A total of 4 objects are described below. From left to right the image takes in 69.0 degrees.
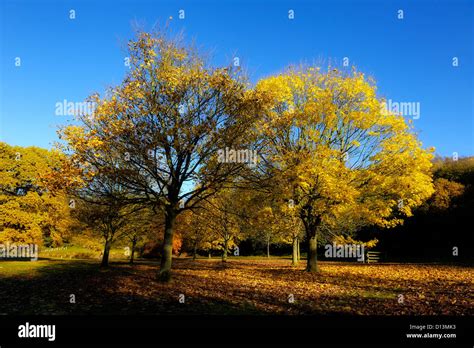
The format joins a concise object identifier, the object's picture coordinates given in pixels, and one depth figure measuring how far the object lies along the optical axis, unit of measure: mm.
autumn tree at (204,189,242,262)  21359
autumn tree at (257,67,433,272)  20750
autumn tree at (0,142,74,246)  38781
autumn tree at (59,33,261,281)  16375
